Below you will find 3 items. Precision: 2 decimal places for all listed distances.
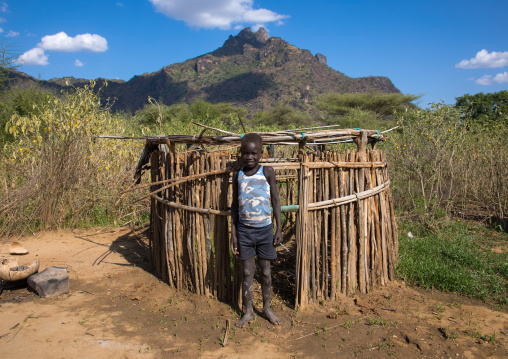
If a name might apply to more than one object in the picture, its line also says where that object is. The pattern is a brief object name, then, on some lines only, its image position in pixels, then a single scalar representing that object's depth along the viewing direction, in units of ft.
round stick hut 10.52
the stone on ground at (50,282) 11.79
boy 9.49
